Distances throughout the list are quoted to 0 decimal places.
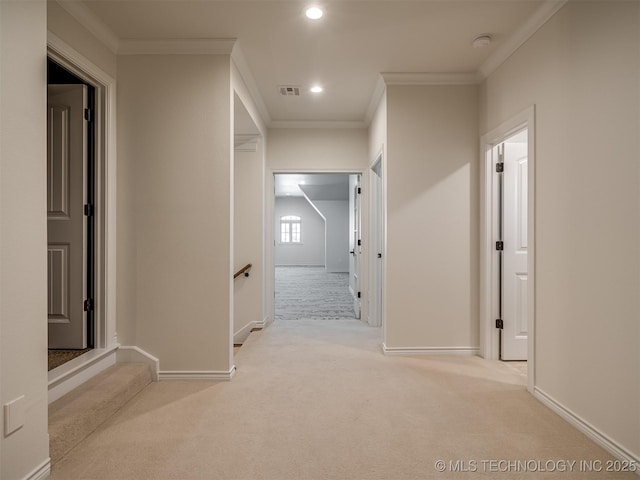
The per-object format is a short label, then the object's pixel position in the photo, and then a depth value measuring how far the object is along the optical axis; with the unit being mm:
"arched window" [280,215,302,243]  13977
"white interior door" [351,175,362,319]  5211
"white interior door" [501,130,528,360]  3361
